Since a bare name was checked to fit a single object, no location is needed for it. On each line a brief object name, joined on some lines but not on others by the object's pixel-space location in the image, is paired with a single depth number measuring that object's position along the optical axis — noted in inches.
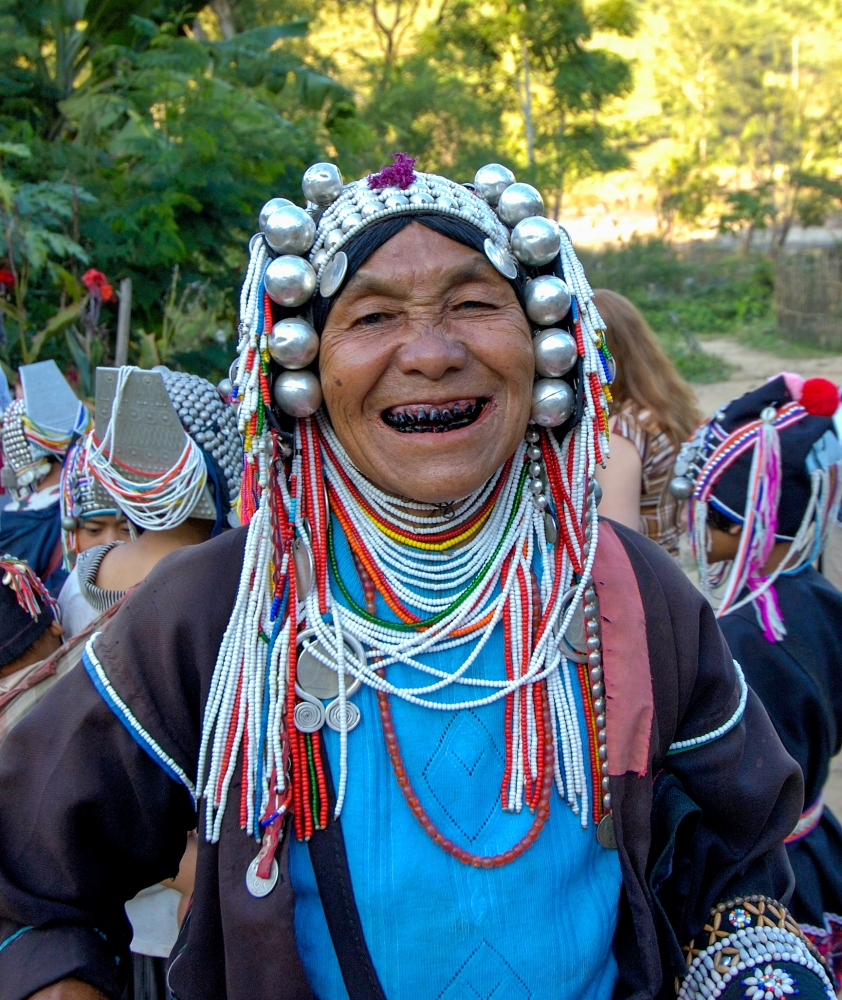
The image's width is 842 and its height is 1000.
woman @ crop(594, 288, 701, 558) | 52.7
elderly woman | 25.3
